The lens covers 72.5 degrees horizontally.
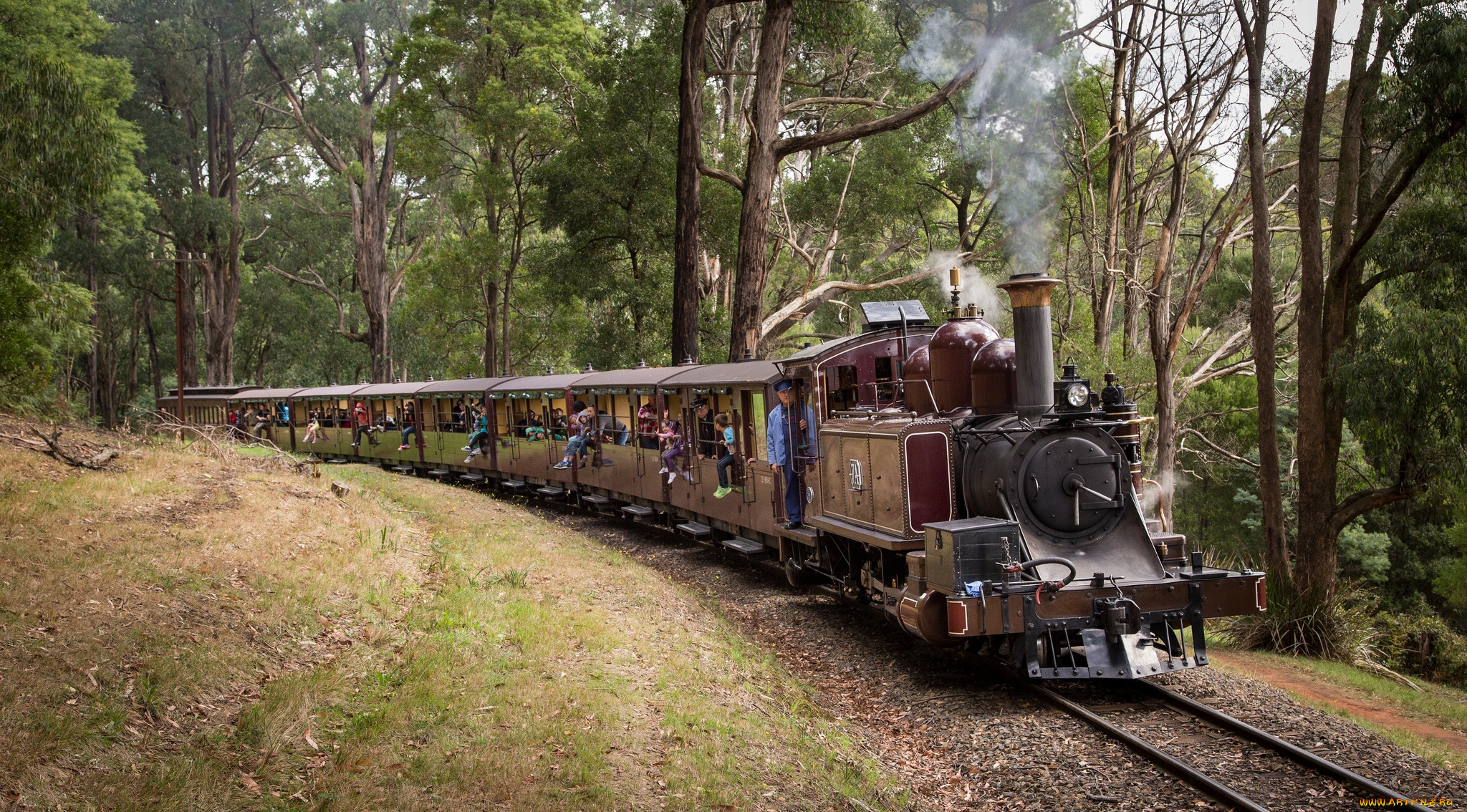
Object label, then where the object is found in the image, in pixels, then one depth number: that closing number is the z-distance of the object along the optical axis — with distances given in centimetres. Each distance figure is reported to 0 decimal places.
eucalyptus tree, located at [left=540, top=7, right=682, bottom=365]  2645
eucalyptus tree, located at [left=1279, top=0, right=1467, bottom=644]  1273
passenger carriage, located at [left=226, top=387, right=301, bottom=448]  3278
